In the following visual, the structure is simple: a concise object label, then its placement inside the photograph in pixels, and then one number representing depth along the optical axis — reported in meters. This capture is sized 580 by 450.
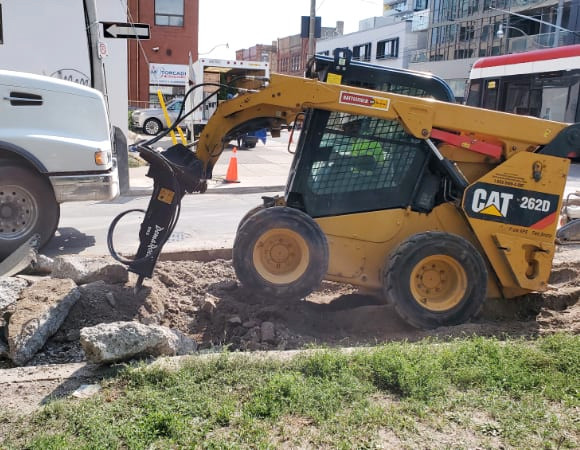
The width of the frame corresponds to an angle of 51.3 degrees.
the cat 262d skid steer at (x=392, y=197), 5.29
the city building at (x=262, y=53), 82.19
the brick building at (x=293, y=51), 75.44
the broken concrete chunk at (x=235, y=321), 5.19
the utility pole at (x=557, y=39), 39.00
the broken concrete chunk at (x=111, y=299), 5.24
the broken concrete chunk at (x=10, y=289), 4.81
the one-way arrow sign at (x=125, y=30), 11.45
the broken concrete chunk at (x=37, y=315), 4.30
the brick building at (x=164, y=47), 32.94
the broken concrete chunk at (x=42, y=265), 5.89
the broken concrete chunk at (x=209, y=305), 5.45
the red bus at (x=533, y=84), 18.73
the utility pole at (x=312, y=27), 22.00
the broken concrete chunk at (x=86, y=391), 3.54
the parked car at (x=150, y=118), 27.65
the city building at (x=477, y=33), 42.84
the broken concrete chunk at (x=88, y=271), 5.67
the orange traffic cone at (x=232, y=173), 15.14
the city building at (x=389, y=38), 62.62
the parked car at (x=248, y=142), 23.77
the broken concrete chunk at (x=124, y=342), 3.82
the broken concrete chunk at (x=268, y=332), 4.88
